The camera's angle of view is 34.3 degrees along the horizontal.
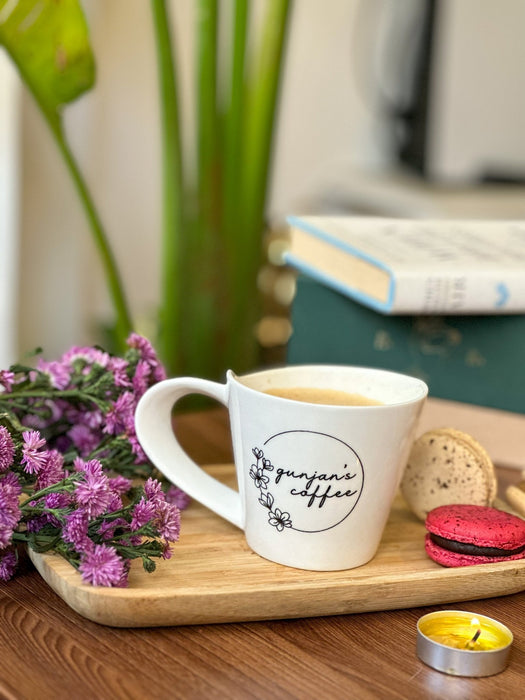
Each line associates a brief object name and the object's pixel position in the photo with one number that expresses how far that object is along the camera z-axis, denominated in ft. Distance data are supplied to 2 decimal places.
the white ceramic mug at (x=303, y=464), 1.54
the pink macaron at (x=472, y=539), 1.63
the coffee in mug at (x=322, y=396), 1.73
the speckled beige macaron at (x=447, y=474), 1.84
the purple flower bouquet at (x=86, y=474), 1.45
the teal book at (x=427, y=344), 2.40
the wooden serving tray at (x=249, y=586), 1.43
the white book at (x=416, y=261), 2.23
